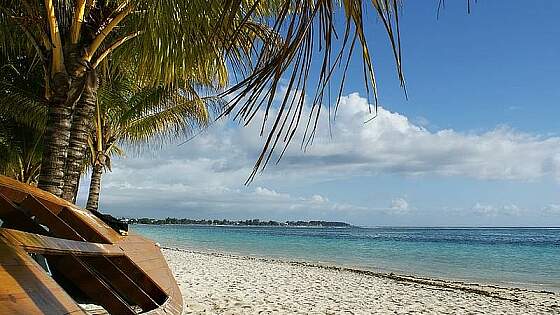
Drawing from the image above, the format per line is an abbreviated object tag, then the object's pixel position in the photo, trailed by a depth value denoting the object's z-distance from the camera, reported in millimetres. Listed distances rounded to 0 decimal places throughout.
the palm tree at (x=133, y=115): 12180
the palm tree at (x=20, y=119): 10680
